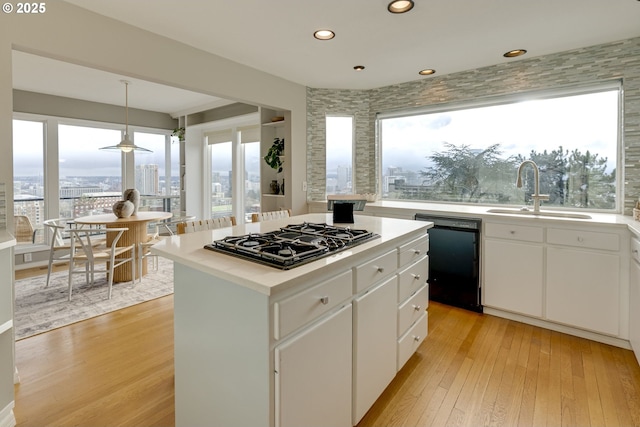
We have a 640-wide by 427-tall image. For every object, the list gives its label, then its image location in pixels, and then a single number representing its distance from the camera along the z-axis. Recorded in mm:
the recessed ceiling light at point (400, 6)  2146
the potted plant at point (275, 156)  4184
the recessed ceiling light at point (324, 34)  2605
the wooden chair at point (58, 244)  3631
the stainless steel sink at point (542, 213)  2836
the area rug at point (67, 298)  2838
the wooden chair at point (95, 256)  3365
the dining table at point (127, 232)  3910
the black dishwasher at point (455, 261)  3004
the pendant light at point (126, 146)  4371
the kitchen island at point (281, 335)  1102
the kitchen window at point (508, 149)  2949
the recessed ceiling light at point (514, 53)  2951
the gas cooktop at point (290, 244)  1261
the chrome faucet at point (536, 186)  2994
